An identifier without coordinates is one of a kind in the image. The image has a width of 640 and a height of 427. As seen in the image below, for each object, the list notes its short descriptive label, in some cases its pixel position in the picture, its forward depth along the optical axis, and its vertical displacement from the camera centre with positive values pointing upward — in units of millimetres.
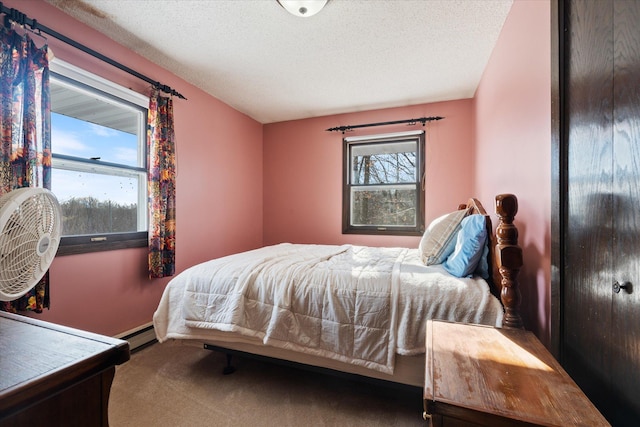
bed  1355 -501
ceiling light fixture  1692 +1337
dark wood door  717 +25
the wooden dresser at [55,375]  483 -318
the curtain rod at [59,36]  1544 +1163
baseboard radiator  2201 -1055
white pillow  1818 -190
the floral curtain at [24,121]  1507 +546
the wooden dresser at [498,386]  642 -484
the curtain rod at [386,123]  3232 +1138
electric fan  823 -79
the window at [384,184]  3385 +374
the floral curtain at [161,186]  2346 +247
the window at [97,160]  1884 +416
